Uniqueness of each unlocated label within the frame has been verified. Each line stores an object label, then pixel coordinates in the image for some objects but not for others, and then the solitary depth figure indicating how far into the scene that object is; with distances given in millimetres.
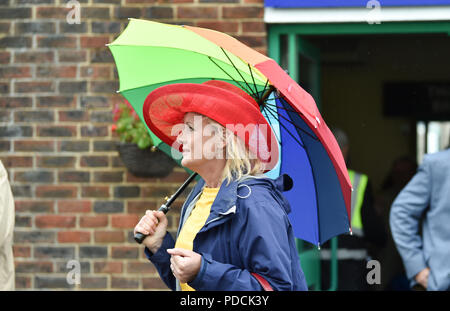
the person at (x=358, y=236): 10859
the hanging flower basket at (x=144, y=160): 10008
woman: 4750
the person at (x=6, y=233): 7684
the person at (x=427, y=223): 8719
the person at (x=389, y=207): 14797
